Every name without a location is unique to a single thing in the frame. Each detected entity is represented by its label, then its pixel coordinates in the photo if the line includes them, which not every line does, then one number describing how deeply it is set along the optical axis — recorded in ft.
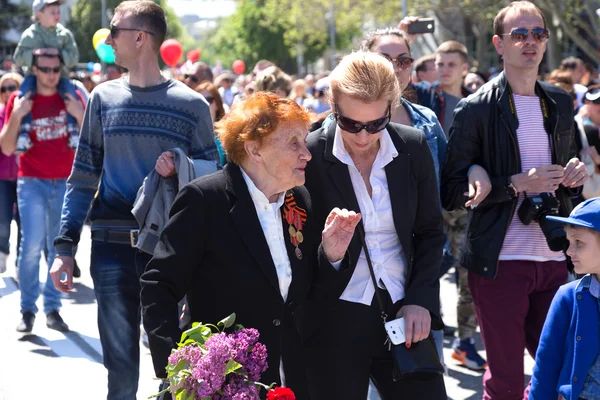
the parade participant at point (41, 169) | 26.27
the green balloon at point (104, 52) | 50.75
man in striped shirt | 14.92
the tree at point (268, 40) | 214.12
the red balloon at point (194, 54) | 80.25
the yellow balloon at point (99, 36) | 52.41
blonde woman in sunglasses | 12.10
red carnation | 9.36
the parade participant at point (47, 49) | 26.66
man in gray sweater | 14.98
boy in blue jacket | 12.19
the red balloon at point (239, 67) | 103.85
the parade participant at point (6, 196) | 30.76
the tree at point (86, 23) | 209.77
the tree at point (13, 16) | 213.25
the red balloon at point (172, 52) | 61.84
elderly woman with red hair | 11.14
